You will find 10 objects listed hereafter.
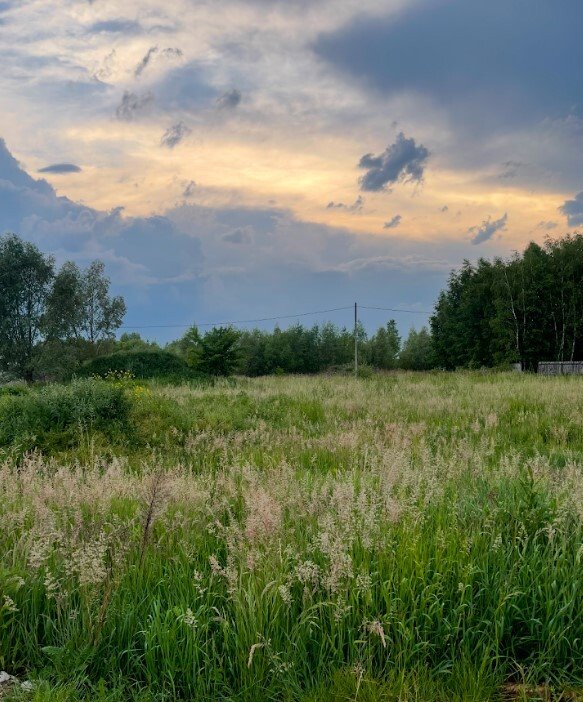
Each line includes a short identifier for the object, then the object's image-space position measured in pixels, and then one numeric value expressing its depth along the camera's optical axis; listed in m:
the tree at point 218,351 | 44.47
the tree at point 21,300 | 42.16
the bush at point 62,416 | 11.12
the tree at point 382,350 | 88.62
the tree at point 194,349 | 44.66
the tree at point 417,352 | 84.62
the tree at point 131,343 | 73.56
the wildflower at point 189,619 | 3.25
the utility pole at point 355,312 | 54.55
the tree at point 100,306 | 58.97
